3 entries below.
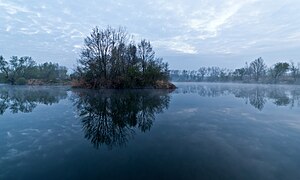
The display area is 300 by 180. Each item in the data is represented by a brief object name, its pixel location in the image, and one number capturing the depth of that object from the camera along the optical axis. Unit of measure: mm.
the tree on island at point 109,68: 31578
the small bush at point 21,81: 51781
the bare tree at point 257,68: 82294
